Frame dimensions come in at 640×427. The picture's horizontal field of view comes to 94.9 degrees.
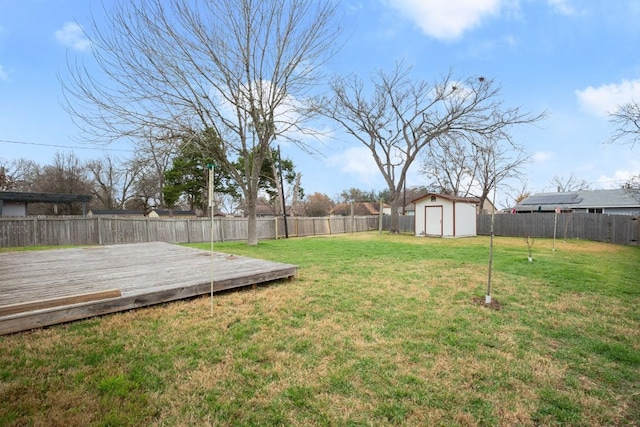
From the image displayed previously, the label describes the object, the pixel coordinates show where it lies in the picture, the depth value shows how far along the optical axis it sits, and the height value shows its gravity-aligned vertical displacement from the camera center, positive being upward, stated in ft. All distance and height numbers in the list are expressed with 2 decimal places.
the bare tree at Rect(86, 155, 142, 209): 98.84 +8.98
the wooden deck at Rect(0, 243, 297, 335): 10.05 -3.34
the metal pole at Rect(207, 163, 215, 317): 10.69 +0.93
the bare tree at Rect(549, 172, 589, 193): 115.96 +7.22
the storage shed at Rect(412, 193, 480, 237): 53.31 -2.42
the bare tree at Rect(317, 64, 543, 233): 55.27 +18.79
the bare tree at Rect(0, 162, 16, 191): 76.17 +8.70
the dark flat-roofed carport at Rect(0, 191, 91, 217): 52.80 +2.17
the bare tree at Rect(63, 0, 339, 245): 28.09 +15.00
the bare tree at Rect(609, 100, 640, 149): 33.32 +8.90
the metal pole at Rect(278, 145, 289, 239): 51.65 -3.46
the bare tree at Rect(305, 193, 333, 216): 142.34 +0.76
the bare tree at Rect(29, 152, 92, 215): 87.51 +9.05
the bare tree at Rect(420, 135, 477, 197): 87.15 +9.89
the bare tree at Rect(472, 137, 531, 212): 76.43 +10.41
